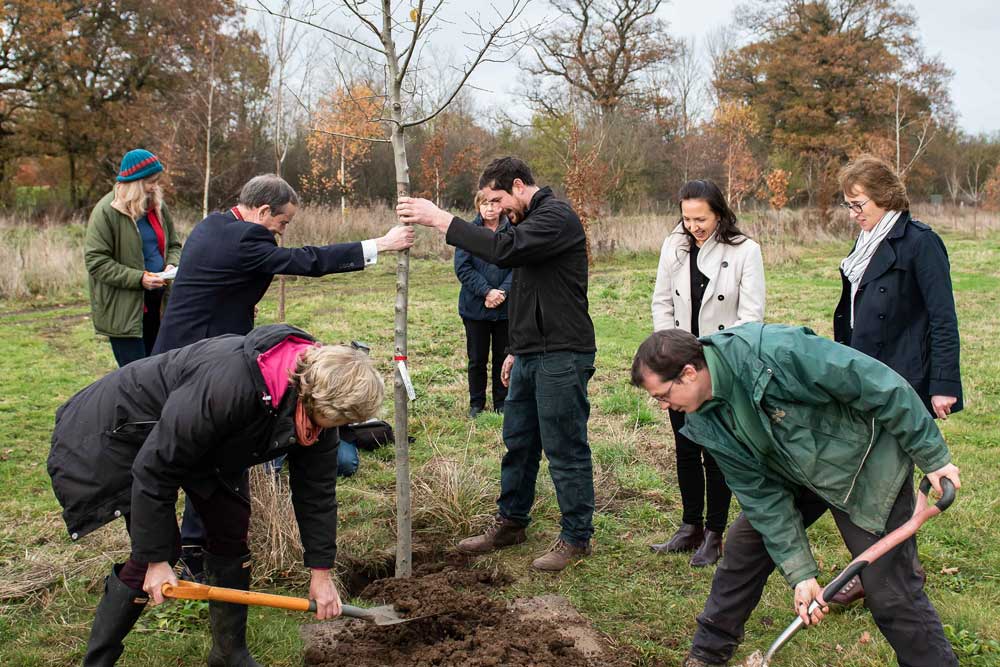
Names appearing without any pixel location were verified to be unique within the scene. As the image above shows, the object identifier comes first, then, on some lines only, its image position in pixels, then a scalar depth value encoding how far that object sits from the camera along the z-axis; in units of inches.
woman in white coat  158.6
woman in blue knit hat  190.7
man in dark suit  150.6
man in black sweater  149.8
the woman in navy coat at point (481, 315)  266.7
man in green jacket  103.1
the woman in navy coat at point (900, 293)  143.3
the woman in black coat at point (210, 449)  102.5
